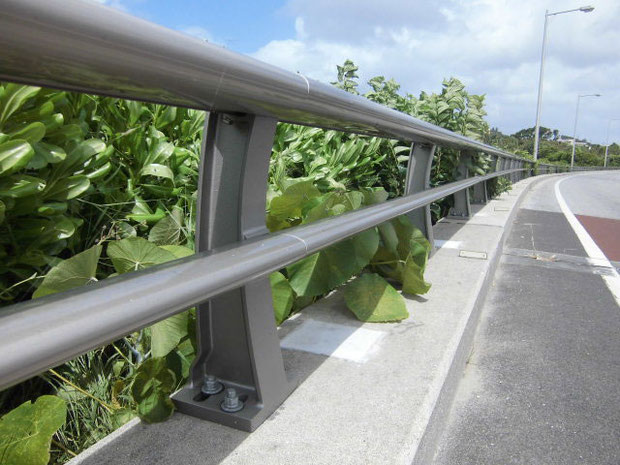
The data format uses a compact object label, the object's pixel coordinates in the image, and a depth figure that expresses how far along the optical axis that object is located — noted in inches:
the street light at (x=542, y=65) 1033.9
